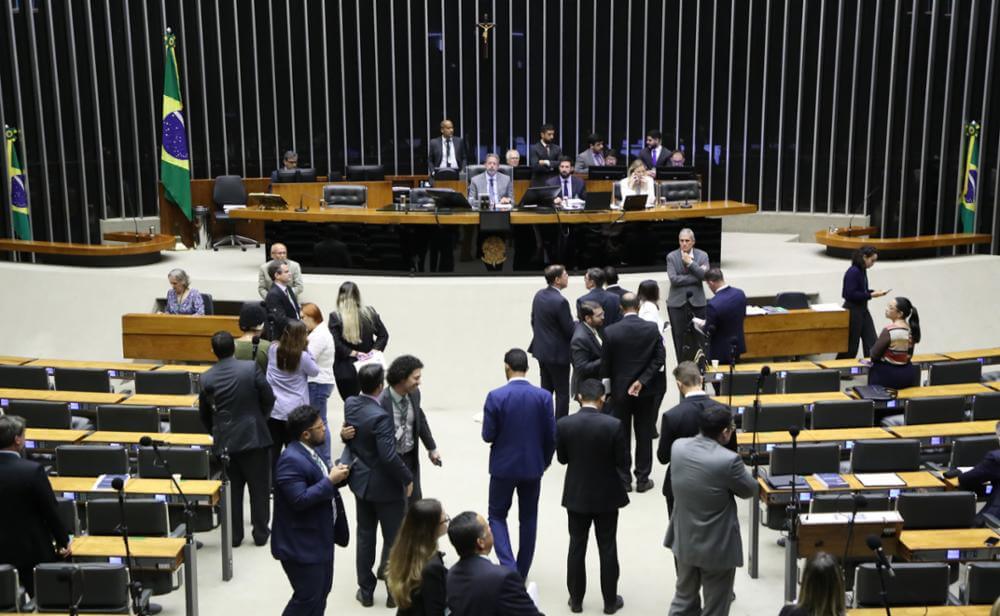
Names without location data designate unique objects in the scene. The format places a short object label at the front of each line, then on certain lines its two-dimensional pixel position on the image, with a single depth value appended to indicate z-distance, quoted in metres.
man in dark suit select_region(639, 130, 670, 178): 14.70
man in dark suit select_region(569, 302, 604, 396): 8.08
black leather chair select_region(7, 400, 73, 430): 7.93
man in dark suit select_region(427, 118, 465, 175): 14.50
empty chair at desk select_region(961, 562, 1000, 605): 5.33
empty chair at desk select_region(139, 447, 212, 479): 6.86
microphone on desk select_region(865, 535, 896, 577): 4.38
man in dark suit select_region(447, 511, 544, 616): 4.07
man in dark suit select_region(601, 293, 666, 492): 7.84
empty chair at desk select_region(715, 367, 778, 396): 8.76
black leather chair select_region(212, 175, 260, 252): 14.51
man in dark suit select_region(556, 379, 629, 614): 5.98
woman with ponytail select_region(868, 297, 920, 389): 8.32
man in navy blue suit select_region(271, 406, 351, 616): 5.18
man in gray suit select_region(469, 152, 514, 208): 12.23
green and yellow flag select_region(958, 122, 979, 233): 14.59
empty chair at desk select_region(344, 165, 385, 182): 15.23
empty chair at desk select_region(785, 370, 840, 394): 8.77
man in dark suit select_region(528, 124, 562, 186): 13.25
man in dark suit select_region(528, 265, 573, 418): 8.81
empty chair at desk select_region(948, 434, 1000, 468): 7.09
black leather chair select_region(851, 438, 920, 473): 6.93
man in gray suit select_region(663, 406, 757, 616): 5.36
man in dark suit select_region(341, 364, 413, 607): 5.86
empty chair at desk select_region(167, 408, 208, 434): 7.84
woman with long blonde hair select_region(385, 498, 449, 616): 4.19
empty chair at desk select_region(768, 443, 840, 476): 6.92
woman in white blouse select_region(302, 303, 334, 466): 7.81
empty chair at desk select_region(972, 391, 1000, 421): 8.02
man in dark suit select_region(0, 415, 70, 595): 5.34
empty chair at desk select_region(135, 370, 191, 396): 8.88
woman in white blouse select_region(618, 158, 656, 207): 11.86
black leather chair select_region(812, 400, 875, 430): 7.82
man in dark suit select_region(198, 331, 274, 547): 6.86
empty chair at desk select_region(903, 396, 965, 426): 7.86
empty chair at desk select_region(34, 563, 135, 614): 5.17
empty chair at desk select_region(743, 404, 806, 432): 7.89
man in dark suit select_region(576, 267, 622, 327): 8.72
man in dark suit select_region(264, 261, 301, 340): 9.15
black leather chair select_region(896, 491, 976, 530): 6.09
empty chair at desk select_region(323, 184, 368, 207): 12.12
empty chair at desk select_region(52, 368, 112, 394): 8.87
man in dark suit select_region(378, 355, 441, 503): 6.06
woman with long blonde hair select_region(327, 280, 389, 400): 8.42
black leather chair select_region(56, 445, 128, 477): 6.82
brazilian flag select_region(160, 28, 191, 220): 14.01
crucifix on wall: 16.41
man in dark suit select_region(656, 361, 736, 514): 5.95
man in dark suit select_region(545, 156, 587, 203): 12.59
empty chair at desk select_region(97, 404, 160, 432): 7.79
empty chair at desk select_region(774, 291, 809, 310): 11.18
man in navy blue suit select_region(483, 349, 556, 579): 6.22
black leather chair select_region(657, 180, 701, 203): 12.27
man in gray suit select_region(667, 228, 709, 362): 10.05
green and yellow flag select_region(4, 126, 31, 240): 13.93
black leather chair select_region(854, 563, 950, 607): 5.24
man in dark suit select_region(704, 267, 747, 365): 8.94
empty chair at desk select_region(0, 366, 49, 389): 8.95
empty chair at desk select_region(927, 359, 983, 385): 8.98
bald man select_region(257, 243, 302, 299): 10.26
